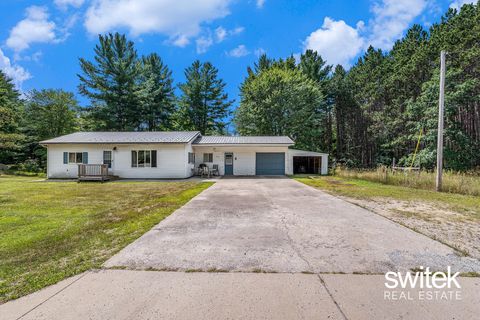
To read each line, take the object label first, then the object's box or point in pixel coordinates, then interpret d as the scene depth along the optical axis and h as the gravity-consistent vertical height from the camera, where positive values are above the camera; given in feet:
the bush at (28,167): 70.74 -3.47
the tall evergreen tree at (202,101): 89.71 +23.40
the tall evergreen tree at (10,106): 71.48 +16.67
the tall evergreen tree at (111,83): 75.87 +25.21
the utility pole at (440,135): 30.86 +3.55
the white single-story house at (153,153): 48.83 +1.04
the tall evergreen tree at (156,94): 81.76 +24.38
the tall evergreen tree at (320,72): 90.63 +35.38
